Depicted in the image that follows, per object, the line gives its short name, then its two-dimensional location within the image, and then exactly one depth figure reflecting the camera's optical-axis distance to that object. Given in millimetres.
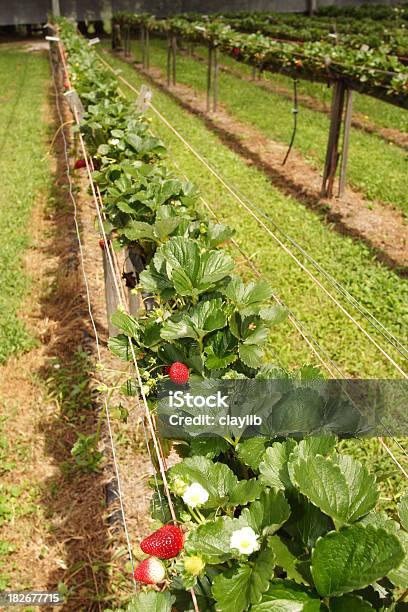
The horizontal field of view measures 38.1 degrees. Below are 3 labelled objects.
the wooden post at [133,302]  3307
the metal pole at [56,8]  25344
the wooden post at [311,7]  28906
